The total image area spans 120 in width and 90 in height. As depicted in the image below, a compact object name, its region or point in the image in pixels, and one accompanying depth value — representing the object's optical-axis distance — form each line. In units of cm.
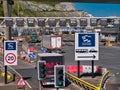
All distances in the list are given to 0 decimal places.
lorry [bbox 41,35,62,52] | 7881
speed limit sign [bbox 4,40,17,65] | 3656
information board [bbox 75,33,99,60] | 4012
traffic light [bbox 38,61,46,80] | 2216
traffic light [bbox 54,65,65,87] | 1994
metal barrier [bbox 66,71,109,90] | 3260
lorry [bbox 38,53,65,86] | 3550
